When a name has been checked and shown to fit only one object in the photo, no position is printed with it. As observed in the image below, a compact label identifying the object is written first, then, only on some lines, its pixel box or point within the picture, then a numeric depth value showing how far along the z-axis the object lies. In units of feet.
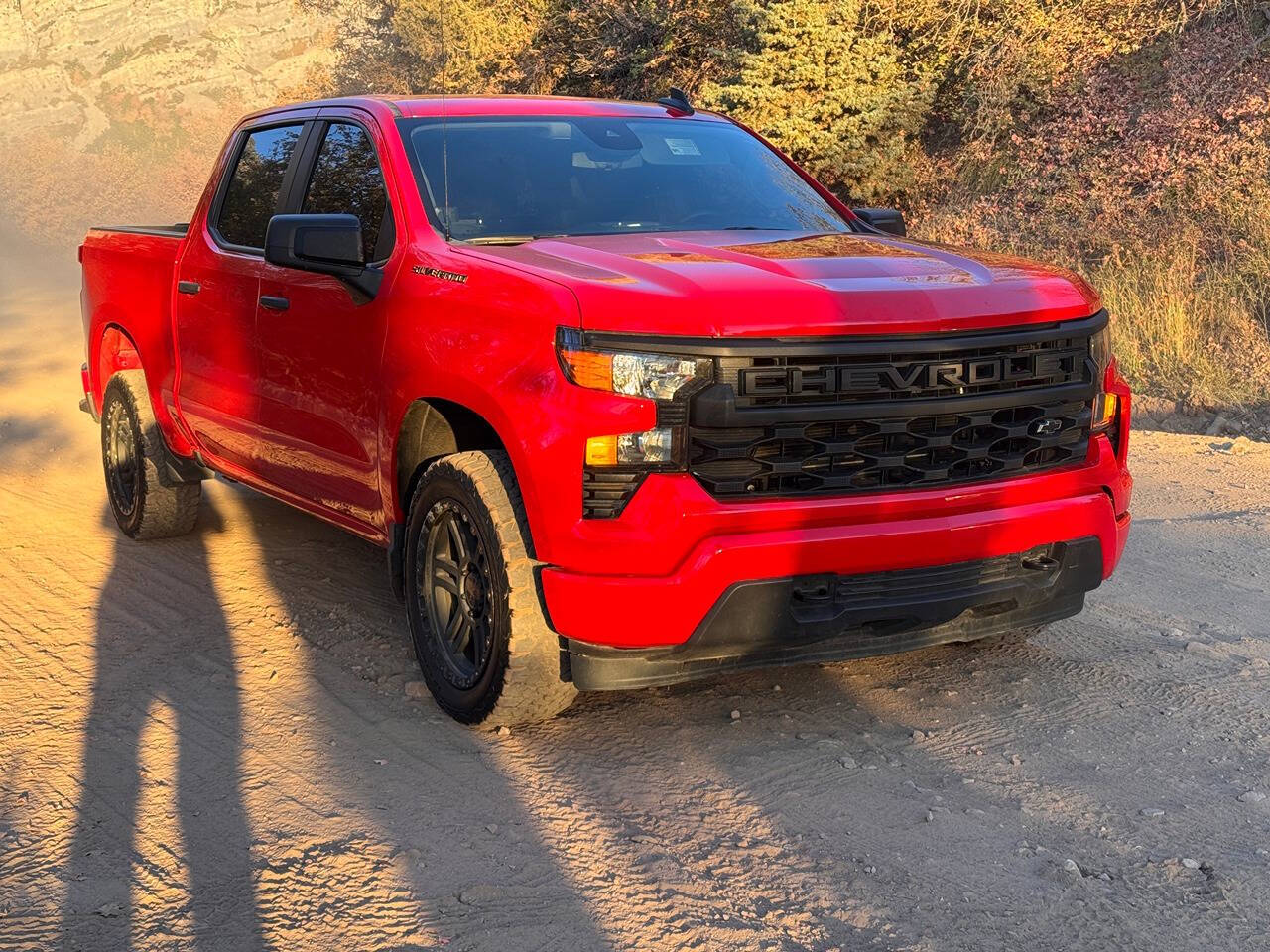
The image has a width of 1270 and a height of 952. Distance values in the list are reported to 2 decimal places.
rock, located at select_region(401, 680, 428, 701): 15.42
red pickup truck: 12.28
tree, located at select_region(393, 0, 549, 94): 77.97
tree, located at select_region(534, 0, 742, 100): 67.56
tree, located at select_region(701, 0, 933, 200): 59.72
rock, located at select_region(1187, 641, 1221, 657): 16.11
